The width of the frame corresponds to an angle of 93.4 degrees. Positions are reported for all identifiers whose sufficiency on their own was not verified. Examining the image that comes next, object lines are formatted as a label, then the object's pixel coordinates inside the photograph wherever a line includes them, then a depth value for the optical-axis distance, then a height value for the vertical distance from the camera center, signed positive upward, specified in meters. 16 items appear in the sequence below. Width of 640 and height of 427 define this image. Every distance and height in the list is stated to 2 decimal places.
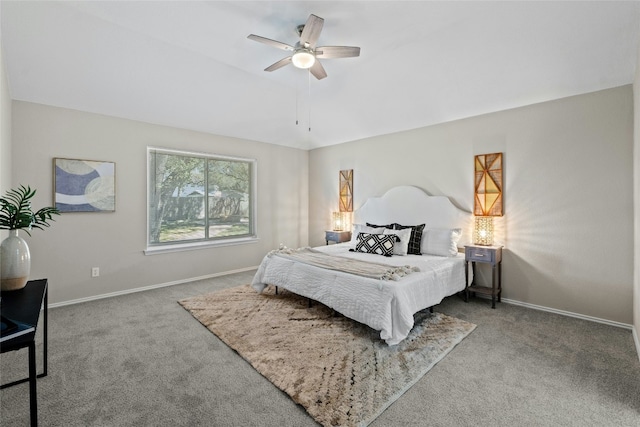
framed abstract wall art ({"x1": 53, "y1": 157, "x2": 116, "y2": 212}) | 3.65 +0.29
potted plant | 1.85 -0.27
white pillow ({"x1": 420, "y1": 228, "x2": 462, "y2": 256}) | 3.98 -0.42
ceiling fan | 2.45 +1.43
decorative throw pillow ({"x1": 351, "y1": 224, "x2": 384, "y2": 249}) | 4.52 -0.31
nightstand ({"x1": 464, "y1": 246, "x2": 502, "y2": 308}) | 3.59 -0.66
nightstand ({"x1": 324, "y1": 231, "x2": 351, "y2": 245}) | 5.47 -0.48
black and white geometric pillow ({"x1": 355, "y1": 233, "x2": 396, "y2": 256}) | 4.00 -0.46
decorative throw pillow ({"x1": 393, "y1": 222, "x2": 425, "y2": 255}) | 4.13 -0.41
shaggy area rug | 1.94 -1.19
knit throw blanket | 2.91 -0.60
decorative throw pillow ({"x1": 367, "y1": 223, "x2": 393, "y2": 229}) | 4.61 -0.24
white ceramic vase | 1.85 -0.35
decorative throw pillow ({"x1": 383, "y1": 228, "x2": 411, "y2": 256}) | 4.07 -0.43
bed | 2.67 -0.65
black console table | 1.17 -0.53
